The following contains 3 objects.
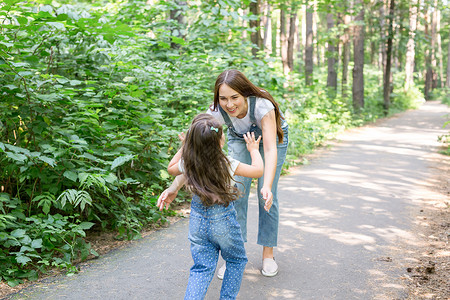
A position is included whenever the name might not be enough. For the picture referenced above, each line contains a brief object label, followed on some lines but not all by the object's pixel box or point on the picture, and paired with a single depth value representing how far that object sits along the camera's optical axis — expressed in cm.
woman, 320
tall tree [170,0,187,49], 900
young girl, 271
